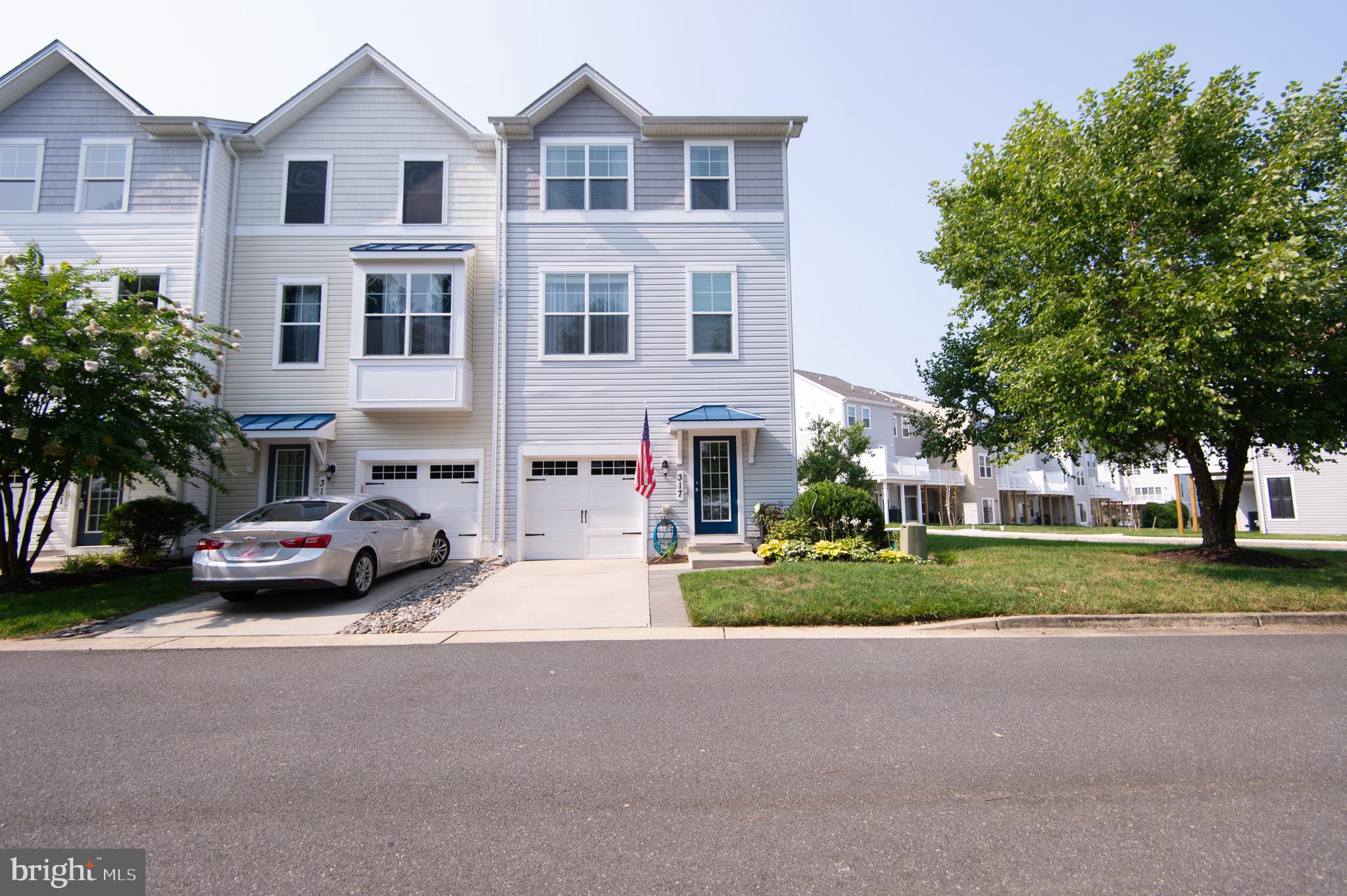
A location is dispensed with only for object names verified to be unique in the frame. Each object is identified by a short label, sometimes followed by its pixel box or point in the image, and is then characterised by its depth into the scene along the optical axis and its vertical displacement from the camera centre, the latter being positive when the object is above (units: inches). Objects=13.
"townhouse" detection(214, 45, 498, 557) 565.0 +186.4
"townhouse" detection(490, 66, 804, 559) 573.6 +170.3
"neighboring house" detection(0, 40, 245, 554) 582.6 +295.1
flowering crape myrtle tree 371.6 +76.0
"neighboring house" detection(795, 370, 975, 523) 1600.6 +136.3
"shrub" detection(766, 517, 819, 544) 519.2 -11.9
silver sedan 351.9 -15.4
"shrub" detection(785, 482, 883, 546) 524.1 +1.9
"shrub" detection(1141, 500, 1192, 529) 1728.6 -9.0
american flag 528.7 +34.6
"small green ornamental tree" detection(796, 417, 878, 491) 1200.8 +108.0
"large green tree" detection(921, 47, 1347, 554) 359.6 +139.0
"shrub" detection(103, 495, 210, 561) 493.4 -2.5
